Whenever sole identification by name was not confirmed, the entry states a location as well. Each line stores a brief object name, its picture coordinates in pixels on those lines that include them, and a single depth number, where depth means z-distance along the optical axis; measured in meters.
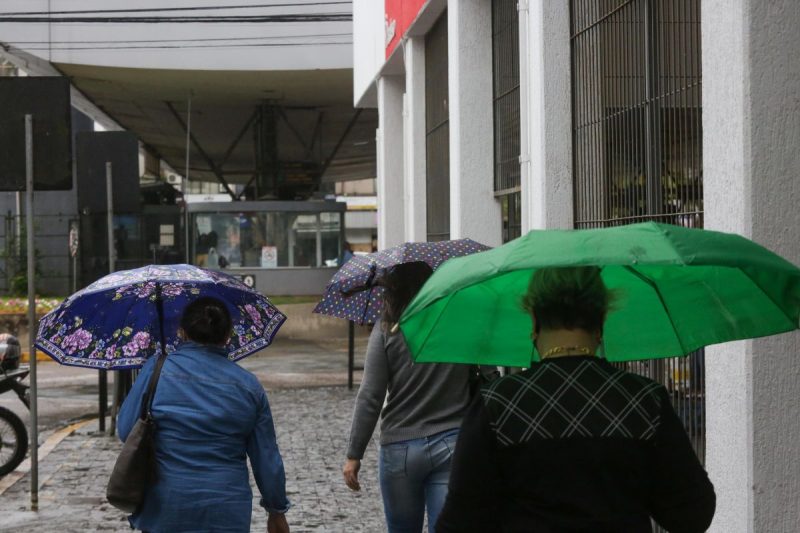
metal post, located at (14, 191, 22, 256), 35.47
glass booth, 34.58
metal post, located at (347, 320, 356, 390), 16.79
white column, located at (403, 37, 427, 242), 14.85
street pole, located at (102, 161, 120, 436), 12.65
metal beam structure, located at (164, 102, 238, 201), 37.88
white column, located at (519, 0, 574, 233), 8.56
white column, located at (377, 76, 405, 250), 18.12
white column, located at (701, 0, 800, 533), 5.02
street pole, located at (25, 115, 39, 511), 9.30
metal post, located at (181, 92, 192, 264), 33.56
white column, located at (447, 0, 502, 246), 11.50
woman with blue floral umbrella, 4.95
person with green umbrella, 3.04
